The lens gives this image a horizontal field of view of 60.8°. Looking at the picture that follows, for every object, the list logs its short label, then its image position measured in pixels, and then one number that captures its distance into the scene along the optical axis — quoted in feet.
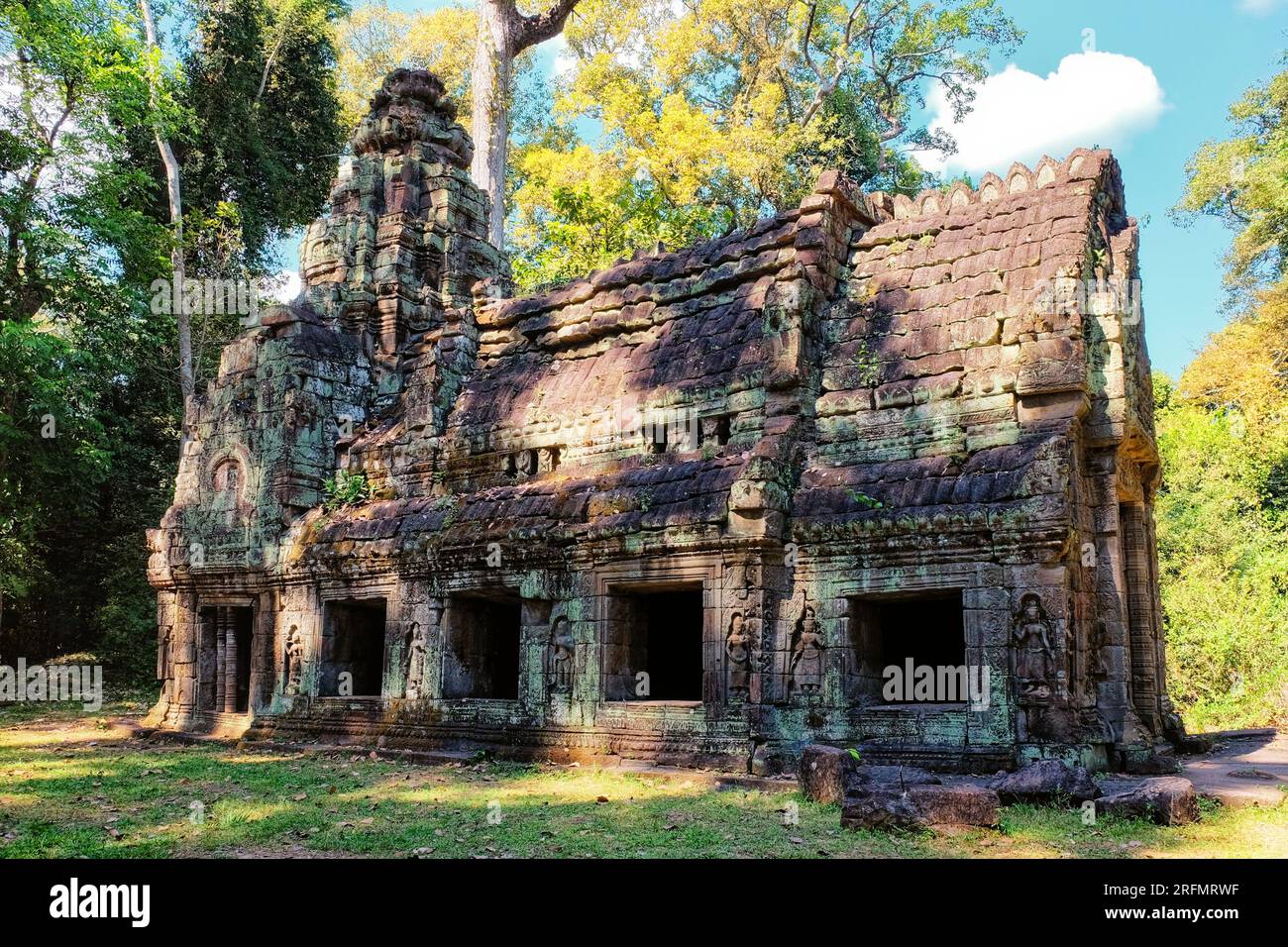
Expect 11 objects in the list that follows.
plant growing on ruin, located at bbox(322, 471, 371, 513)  48.93
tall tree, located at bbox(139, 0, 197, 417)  76.38
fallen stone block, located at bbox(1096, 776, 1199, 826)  24.18
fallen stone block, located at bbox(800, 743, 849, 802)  28.04
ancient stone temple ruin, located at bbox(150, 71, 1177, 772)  31.91
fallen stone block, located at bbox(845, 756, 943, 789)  27.66
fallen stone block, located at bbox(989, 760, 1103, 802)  25.76
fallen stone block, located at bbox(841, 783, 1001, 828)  24.04
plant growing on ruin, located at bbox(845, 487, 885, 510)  32.96
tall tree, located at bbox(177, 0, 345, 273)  92.22
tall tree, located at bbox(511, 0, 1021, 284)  83.35
